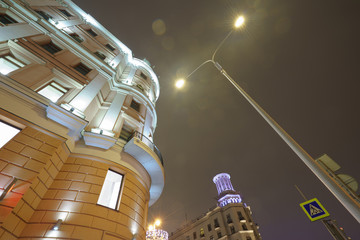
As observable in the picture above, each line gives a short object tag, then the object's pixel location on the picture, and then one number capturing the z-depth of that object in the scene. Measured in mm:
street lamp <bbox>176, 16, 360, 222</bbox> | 3109
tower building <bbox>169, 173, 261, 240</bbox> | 38419
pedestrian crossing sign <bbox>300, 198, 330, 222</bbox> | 6162
